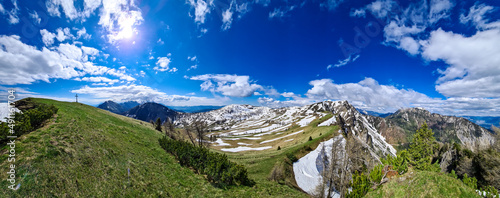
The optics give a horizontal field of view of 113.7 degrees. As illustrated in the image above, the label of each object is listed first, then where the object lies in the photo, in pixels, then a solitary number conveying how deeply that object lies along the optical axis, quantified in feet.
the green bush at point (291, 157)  145.21
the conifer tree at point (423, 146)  139.94
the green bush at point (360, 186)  47.54
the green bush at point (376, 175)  46.54
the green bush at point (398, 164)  46.30
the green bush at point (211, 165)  66.08
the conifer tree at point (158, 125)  190.84
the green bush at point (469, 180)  64.67
